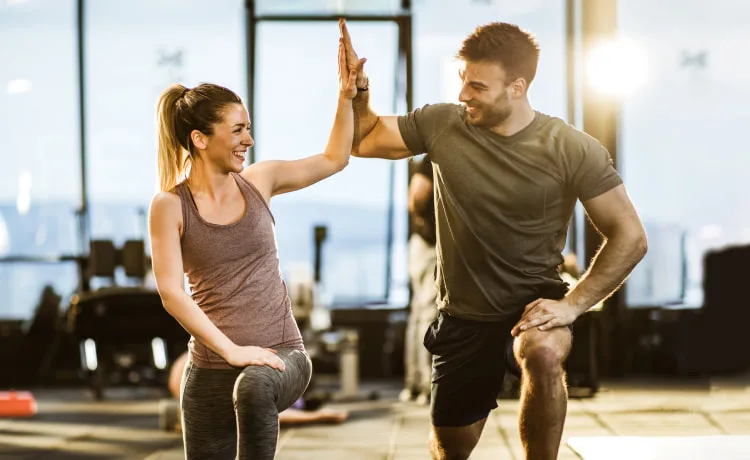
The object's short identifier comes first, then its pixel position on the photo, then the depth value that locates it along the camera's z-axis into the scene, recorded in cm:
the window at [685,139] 762
